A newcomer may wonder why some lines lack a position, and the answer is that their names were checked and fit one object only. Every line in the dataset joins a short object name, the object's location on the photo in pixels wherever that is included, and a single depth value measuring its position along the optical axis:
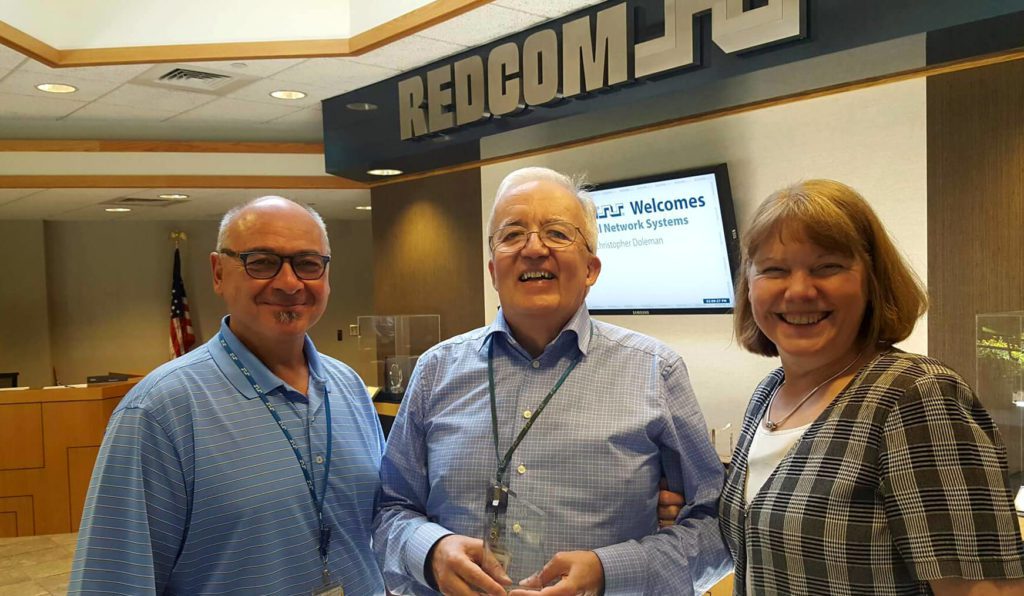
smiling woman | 1.07
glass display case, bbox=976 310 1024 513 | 2.83
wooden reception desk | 6.05
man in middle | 1.47
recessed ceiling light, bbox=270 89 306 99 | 5.39
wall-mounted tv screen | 4.19
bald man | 1.43
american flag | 9.61
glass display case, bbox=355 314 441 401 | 6.04
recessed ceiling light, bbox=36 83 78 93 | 5.00
